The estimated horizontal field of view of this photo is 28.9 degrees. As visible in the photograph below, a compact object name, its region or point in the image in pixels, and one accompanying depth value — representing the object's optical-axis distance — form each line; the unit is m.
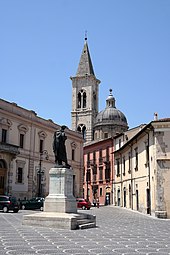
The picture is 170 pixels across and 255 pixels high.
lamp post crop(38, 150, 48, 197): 36.69
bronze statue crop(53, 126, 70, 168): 15.84
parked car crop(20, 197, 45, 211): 30.42
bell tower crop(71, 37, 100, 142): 85.88
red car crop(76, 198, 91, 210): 36.53
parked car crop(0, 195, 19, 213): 25.92
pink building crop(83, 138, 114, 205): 51.41
